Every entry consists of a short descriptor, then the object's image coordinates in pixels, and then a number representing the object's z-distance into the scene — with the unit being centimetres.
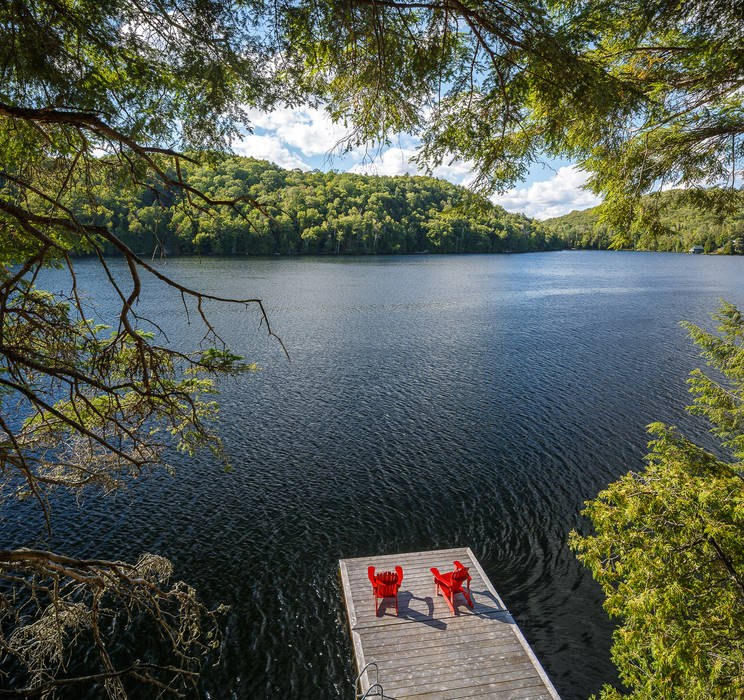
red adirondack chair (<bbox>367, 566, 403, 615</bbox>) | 888
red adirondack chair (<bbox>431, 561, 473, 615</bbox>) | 888
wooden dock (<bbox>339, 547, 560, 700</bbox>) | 731
